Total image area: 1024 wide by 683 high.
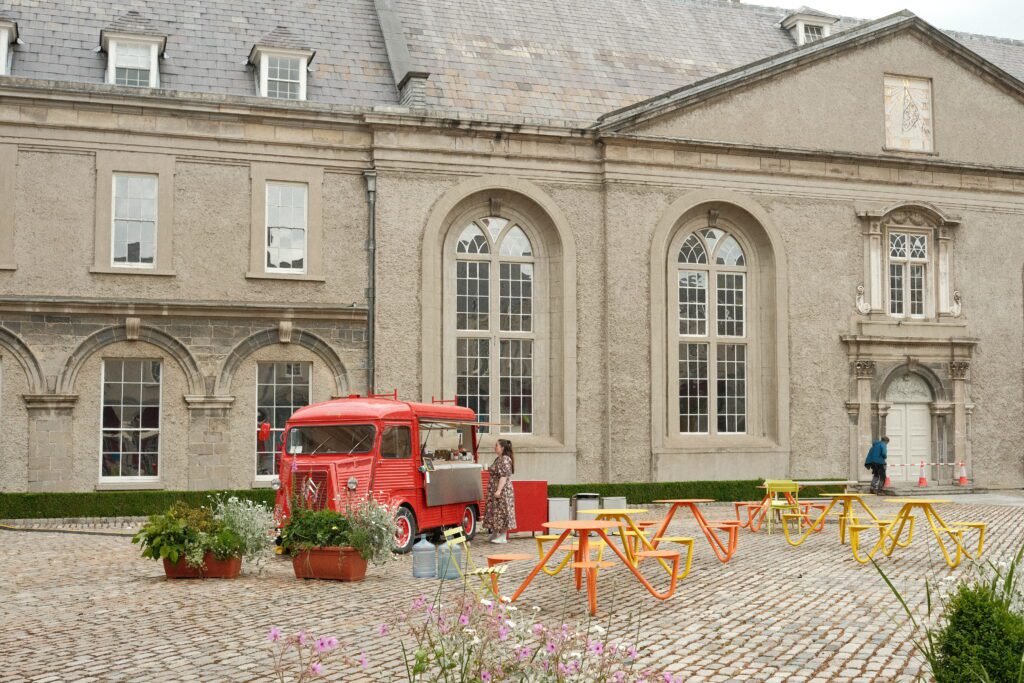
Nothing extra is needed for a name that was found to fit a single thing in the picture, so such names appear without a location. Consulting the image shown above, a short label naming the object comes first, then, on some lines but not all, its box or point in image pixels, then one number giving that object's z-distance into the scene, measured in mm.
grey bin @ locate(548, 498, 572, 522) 18781
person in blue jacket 26520
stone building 23188
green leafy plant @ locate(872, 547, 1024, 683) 6449
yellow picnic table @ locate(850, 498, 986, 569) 14750
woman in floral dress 17516
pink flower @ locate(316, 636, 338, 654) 5551
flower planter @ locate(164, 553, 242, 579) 13633
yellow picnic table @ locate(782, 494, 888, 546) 16838
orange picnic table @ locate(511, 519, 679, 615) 11055
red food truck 16281
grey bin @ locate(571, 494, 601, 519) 19219
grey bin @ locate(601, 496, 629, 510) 18336
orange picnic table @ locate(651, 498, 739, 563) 14438
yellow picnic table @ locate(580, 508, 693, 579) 12867
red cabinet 18531
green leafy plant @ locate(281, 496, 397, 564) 13547
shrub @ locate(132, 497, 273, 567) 13445
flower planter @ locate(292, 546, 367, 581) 13461
